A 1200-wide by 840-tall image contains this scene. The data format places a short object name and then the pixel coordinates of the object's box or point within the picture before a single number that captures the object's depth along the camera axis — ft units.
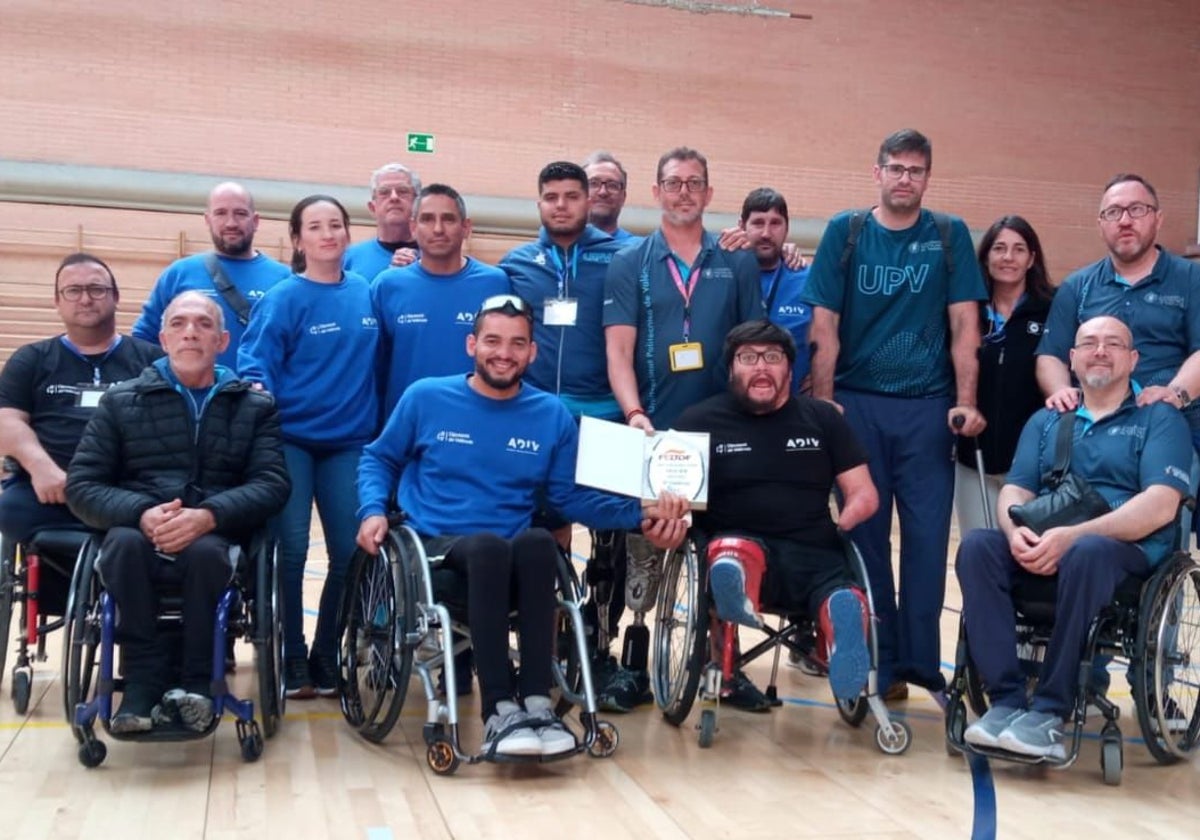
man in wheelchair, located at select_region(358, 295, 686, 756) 10.24
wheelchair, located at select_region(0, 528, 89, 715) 10.78
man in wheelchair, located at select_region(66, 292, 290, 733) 9.27
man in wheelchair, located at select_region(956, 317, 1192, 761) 9.45
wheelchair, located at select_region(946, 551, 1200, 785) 9.47
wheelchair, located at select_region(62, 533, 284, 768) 9.08
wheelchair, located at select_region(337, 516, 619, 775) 9.21
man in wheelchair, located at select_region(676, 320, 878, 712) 10.44
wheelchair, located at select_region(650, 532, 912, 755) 10.07
